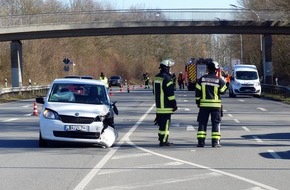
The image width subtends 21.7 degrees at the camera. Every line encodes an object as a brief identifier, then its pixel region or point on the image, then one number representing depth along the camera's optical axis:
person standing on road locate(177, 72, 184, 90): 74.75
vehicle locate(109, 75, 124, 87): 86.56
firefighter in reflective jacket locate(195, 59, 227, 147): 17.30
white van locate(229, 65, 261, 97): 50.95
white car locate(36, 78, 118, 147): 16.98
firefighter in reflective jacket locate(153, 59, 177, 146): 17.50
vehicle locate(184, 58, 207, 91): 68.44
